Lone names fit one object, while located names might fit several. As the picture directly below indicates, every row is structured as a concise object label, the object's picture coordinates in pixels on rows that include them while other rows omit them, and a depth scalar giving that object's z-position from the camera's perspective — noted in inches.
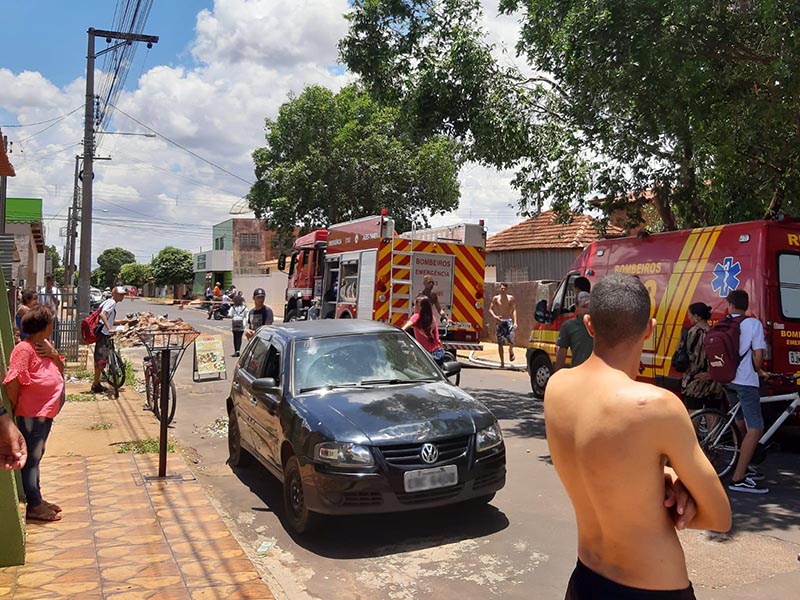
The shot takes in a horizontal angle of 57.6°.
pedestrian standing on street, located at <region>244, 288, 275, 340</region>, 447.8
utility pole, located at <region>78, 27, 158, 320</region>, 707.8
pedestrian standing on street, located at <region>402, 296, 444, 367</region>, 417.1
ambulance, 308.0
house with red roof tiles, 914.7
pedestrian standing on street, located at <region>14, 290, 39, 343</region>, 366.3
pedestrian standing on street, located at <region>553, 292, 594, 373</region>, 277.6
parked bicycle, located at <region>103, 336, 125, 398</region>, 480.2
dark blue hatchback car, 206.8
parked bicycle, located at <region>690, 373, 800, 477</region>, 270.2
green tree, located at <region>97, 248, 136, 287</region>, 5049.2
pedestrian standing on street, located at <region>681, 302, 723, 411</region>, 284.0
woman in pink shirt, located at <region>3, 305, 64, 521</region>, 213.3
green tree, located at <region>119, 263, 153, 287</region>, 4195.4
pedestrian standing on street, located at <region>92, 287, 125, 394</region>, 458.3
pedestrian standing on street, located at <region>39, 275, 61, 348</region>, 662.5
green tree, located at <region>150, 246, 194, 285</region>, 3289.9
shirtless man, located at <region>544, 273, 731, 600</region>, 78.7
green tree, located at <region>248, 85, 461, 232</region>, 1206.3
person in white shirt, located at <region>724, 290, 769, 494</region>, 260.2
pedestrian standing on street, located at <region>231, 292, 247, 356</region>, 711.7
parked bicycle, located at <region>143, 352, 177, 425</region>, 402.0
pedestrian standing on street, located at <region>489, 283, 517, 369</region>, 665.0
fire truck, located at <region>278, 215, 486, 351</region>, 586.6
